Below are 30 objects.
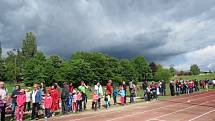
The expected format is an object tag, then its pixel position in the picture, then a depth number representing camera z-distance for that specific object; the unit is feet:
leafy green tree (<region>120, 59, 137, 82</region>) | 167.82
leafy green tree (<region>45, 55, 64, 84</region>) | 137.08
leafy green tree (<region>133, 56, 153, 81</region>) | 179.83
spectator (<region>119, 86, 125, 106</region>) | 34.28
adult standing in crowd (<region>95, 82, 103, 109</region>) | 30.99
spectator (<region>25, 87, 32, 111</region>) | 25.06
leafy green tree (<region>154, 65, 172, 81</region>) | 195.92
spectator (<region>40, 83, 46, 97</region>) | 26.56
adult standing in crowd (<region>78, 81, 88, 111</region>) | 29.06
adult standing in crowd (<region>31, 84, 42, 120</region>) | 23.66
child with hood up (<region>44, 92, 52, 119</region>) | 23.82
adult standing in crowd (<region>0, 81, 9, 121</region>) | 20.90
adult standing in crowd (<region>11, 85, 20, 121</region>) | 23.48
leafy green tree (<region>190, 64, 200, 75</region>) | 296.36
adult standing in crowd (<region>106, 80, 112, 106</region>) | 32.90
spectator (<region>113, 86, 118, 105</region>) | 34.42
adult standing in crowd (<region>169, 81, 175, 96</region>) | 49.51
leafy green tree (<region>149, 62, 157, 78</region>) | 207.00
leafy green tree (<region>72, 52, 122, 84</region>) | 149.36
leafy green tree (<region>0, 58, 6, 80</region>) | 136.88
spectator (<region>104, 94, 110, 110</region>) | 30.79
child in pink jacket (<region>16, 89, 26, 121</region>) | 22.17
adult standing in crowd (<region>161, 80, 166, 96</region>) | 49.28
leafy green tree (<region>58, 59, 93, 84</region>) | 138.71
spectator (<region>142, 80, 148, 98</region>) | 39.87
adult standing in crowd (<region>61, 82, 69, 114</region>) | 26.79
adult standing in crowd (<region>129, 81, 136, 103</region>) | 37.21
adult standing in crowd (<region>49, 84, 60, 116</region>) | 25.38
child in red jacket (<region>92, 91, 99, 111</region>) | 30.23
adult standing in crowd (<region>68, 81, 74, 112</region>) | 28.19
